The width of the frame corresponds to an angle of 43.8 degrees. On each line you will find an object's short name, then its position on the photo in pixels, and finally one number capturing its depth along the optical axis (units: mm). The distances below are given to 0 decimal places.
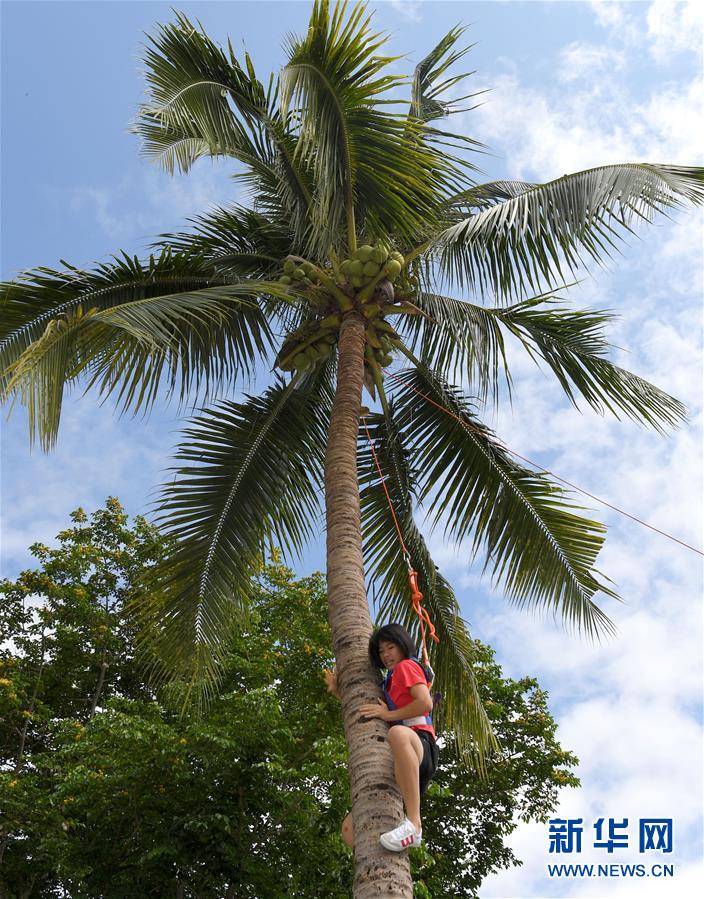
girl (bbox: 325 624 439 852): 3777
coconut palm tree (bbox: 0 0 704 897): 6207
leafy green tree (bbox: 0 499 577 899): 10680
